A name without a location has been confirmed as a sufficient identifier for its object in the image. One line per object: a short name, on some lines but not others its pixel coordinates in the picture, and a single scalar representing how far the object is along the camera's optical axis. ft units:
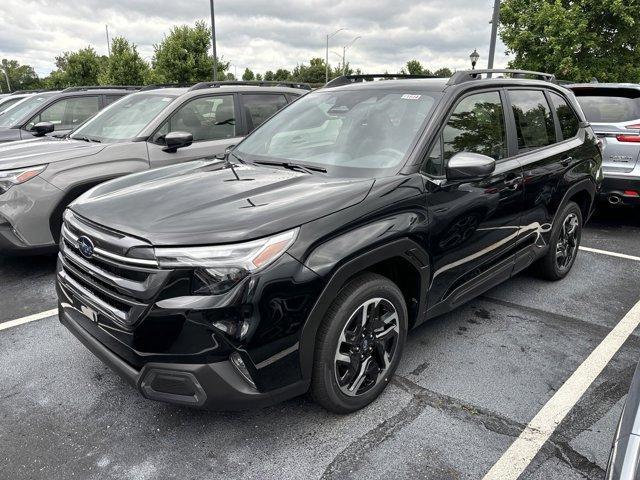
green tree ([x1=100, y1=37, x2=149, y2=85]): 82.17
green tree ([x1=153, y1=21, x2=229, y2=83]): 79.56
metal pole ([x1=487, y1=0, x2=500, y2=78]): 44.66
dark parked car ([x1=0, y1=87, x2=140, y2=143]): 27.09
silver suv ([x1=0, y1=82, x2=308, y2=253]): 14.23
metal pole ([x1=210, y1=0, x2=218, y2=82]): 60.49
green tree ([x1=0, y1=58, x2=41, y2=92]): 303.89
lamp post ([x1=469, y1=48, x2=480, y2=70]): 67.05
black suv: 6.98
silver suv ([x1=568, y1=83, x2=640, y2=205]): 19.47
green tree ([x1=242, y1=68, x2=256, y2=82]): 265.75
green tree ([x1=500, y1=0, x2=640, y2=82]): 59.98
